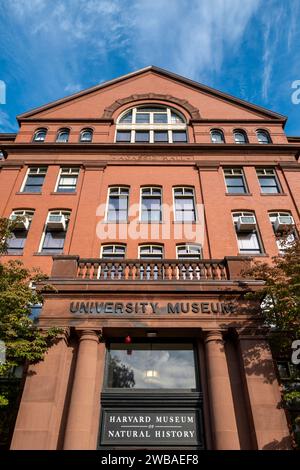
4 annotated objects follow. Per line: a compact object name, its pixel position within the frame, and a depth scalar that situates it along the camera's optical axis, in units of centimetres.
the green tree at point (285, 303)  895
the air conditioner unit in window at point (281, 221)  1628
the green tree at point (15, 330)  891
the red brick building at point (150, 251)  918
